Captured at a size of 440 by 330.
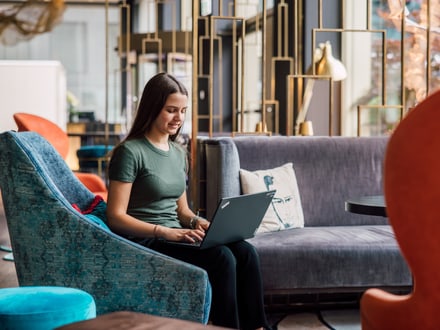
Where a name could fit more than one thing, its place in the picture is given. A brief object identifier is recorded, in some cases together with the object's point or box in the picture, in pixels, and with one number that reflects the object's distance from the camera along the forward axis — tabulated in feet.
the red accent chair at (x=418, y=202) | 4.44
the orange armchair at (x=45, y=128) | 19.65
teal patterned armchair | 7.55
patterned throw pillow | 11.96
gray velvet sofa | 10.89
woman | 8.71
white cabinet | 25.34
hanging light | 26.32
